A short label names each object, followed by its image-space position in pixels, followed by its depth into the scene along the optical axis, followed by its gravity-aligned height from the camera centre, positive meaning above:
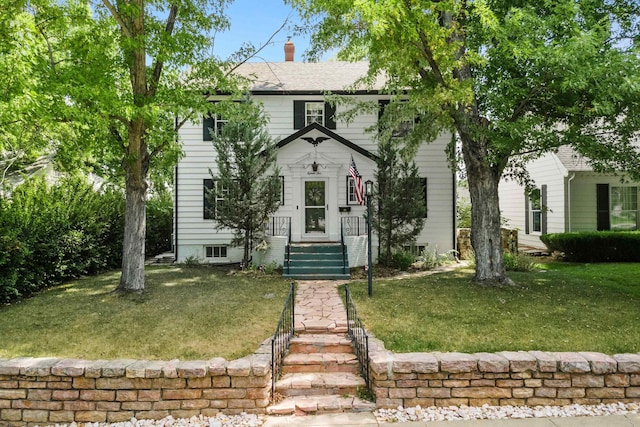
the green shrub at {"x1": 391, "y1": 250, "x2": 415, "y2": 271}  11.73 -1.26
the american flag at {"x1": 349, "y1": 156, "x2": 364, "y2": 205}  8.44 +0.78
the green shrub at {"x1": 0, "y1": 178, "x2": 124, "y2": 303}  7.97 -0.37
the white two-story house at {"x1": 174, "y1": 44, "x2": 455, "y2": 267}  13.03 +1.41
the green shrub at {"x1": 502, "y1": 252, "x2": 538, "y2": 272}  11.30 -1.31
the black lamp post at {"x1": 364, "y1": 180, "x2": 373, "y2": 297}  8.18 -0.20
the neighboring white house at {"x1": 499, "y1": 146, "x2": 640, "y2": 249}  13.90 +0.65
